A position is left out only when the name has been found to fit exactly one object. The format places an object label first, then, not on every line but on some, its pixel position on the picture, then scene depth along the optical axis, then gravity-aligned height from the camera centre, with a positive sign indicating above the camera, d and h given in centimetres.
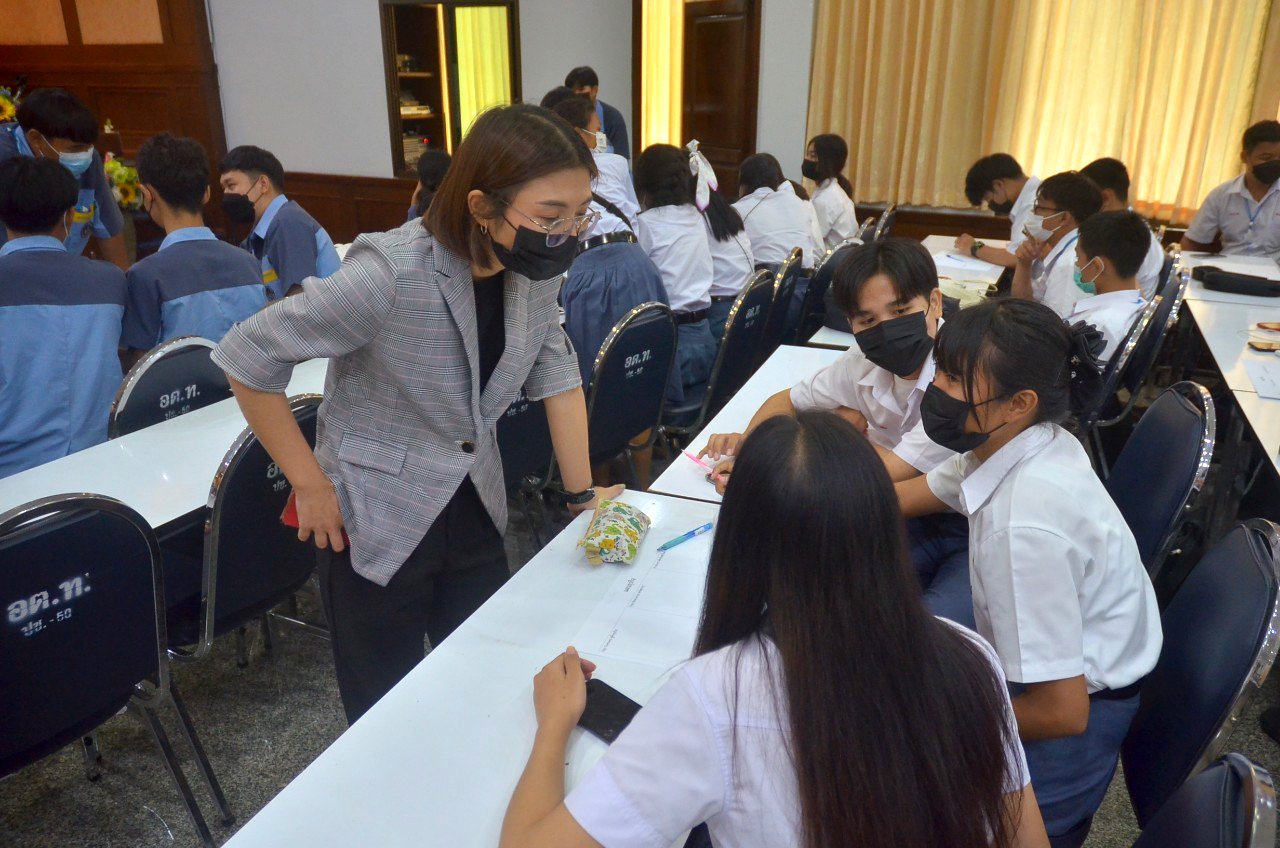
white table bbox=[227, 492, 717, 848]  105 -78
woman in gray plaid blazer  131 -42
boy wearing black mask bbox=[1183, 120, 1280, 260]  477 -56
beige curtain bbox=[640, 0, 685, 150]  676 +18
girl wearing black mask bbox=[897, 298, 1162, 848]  119 -57
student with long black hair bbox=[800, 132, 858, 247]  520 -49
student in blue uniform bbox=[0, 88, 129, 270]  412 -22
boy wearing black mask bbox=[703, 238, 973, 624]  192 -55
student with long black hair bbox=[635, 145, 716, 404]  370 -52
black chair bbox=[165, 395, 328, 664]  186 -94
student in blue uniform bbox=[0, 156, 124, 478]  239 -60
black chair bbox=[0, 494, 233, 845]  147 -85
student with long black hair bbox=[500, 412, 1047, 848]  83 -53
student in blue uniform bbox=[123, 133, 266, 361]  274 -51
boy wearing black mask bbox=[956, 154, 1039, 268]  478 -45
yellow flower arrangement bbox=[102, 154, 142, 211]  557 -50
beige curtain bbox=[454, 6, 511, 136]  693 +28
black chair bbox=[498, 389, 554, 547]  255 -97
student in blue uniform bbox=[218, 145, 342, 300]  355 -47
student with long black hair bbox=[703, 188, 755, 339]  389 -64
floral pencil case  159 -72
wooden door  610 +11
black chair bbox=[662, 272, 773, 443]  316 -90
